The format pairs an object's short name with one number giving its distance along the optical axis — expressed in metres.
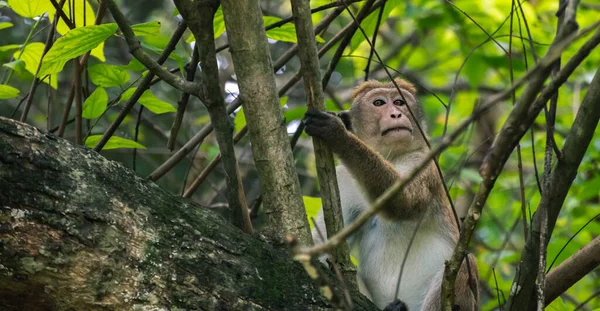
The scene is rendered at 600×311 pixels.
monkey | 11.41
